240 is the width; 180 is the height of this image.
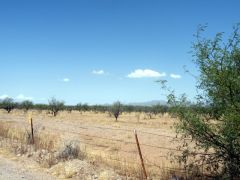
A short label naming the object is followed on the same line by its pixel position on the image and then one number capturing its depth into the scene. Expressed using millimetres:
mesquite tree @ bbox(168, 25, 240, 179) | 7211
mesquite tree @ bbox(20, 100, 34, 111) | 66444
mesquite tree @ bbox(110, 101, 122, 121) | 45732
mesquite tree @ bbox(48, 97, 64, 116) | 52417
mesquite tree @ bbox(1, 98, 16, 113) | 58697
